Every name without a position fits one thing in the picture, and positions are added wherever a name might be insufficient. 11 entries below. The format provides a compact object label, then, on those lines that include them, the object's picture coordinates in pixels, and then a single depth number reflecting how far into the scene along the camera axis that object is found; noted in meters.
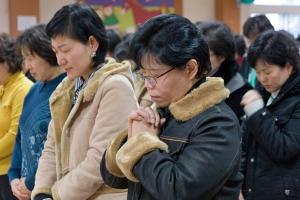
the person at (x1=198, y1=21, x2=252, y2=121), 2.52
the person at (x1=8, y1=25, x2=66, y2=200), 2.18
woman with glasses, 1.18
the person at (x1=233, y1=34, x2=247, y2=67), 4.97
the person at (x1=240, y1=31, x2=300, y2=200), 1.98
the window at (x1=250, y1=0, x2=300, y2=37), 7.16
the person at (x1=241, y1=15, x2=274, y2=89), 3.80
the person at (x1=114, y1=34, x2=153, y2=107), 2.20
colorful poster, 6.20
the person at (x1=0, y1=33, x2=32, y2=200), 2.66
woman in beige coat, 1.68
